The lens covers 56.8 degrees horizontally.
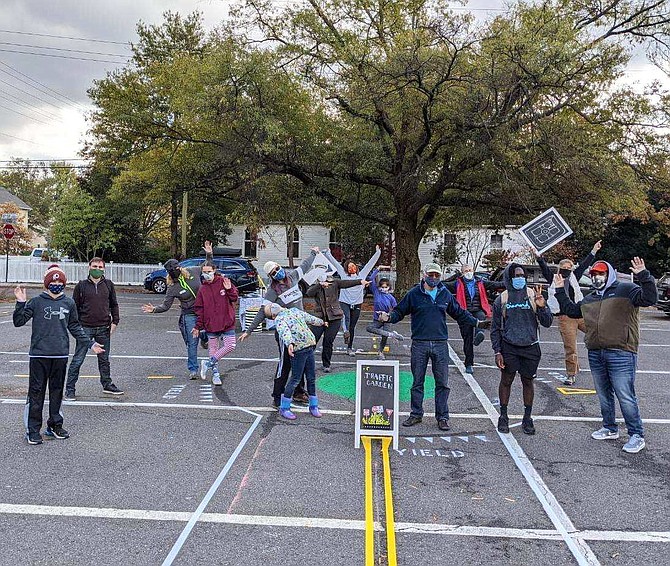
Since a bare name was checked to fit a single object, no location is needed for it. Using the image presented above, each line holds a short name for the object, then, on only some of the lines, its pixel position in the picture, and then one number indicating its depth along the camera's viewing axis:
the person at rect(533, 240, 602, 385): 7.18
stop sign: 22.78
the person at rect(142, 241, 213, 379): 9.26
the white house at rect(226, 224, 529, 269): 35.60
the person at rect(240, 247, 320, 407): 7.44
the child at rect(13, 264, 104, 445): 6.29
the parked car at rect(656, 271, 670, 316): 22.05
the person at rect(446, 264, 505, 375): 10.13
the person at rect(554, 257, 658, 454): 6.29
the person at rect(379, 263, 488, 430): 6.93
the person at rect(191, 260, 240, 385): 8.81
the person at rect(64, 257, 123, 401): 8.15
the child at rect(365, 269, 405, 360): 11.40
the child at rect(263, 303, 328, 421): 7.17
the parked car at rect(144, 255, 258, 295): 24.38
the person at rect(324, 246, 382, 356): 12.02
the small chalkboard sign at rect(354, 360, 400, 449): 6.35
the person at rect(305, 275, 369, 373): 9.30
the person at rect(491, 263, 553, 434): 6.83
